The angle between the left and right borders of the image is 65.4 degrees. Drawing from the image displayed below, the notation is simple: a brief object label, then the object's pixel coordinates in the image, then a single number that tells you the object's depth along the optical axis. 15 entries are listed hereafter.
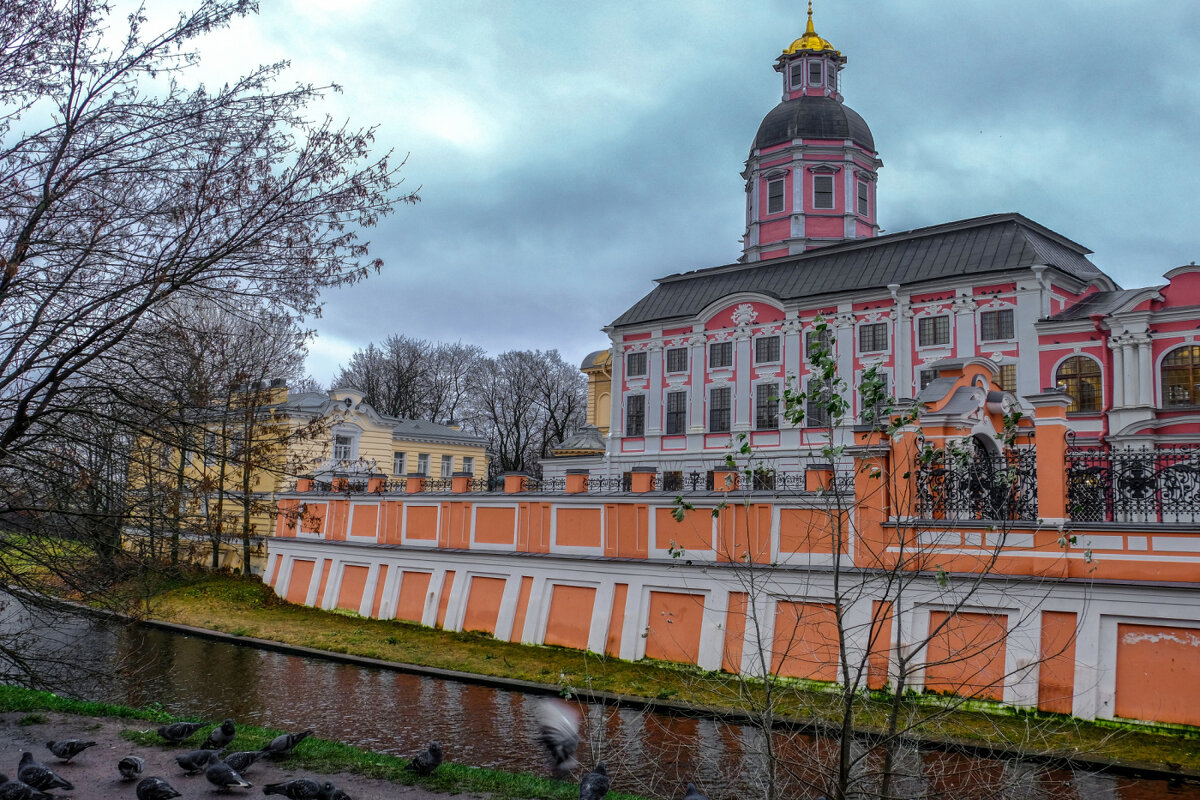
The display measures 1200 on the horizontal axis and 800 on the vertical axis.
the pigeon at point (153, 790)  8.35
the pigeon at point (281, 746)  10.12
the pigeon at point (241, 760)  9.29
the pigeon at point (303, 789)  8.37
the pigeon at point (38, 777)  8.35
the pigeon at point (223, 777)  8.80
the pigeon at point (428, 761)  9.60
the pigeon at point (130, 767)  9.12
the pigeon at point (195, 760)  9.34
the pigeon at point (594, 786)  8.23
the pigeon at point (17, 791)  7.85
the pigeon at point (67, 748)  9.48
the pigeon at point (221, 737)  10.18
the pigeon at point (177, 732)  10.45
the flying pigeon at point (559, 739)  10.27
